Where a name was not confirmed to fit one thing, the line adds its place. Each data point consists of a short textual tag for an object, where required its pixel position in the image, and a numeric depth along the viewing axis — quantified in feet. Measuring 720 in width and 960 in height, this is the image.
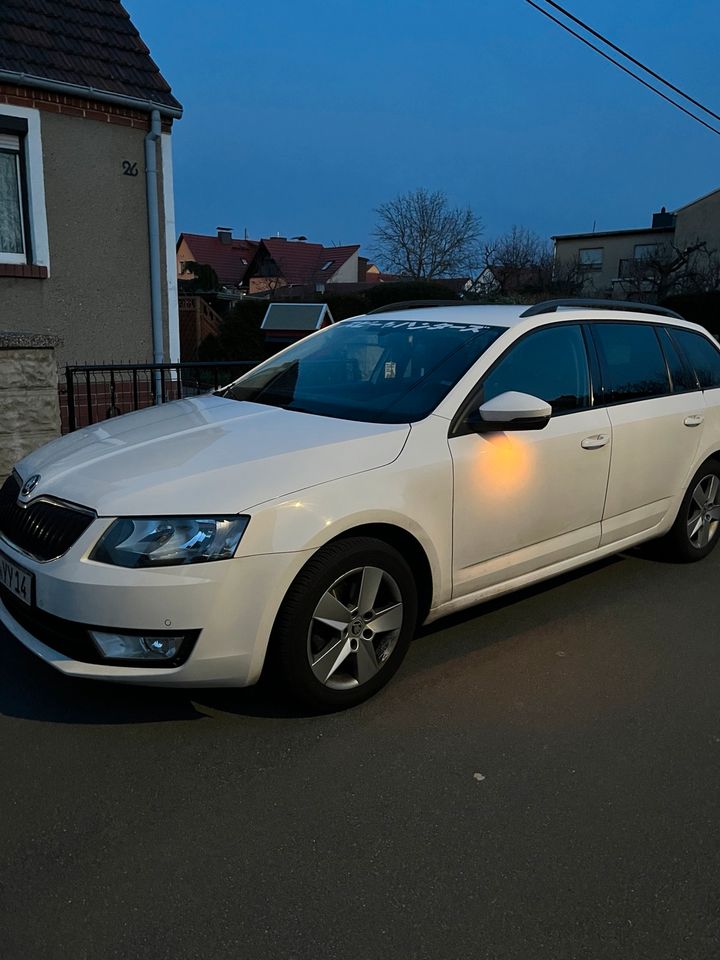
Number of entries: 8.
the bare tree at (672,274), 115.03
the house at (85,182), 28.02
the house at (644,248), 125.70
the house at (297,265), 190.70
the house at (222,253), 204.64
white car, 9.43
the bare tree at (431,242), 155.74
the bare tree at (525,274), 117.14
